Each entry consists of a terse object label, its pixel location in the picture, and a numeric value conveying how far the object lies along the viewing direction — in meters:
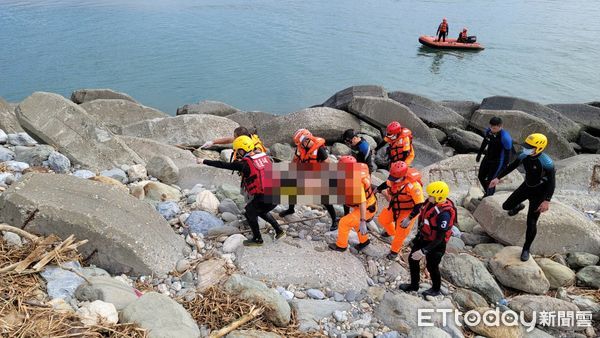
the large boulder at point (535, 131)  13.84
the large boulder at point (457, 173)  10.73
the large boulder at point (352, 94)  14.87
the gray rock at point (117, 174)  8.23
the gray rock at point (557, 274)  6.83
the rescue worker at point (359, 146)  7.92
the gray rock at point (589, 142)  15.32
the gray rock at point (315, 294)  5.81
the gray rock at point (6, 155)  7.79
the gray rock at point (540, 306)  5.95
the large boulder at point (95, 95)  17.70
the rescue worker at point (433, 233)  5.48
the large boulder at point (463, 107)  17.61
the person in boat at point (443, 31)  31.12
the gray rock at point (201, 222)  6.80
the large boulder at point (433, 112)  15.52
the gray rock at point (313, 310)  5.24
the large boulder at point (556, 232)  7.49
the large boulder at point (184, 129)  12.28
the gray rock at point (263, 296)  5.09
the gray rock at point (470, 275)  6.36
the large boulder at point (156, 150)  10.34
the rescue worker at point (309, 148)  7.30
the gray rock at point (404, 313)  5.36
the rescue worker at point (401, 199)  6.51
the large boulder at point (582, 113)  16.59
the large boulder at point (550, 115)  15.91
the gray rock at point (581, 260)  7.24
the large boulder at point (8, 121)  9.37
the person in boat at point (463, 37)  31.10
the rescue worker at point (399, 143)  8.68
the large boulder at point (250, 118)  14.68
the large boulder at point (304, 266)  6.07
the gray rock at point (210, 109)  16.73
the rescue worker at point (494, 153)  8.30
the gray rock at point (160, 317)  4.38
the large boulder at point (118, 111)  14.64
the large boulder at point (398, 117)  13.52
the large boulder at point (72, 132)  8.60
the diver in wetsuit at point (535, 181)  6.64
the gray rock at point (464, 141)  14.22
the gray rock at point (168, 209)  7.04
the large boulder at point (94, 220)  5.43
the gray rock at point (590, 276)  6.80
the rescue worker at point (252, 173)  6.21
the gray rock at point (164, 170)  8.60
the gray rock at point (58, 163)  7.88
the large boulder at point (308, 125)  12.74
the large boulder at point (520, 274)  6.55
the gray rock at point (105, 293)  4.64
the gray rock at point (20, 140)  8.54
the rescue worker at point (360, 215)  6.60
